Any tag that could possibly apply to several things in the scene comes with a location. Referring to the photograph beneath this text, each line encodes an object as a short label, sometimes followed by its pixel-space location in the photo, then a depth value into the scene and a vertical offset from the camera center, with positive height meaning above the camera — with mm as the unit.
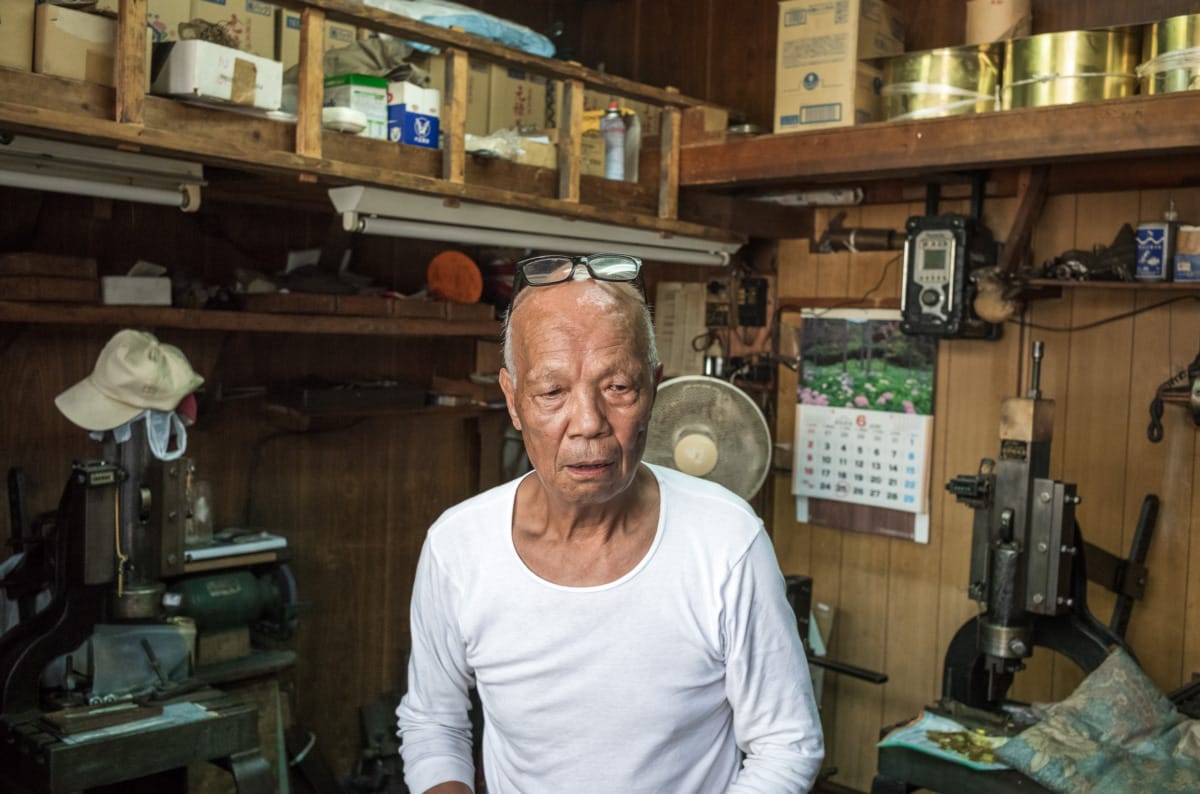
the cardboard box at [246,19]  3490 +940
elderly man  1572 -366
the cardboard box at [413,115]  3414 +651
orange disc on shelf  4574 +223
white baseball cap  3279 -178
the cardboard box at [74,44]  2619 +639
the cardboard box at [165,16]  3287 +891
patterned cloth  2799 -956
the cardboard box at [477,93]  4227 +895
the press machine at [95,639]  2908 -880
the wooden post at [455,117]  3441 +655
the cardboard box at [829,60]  3945 +1003
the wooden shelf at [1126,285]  3648 +243
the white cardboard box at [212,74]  2781 +617
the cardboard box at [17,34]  2582 +640
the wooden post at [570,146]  3834 +642
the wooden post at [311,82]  3062 +660
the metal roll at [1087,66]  3486 +882
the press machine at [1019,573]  3344 -625
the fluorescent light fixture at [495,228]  3387 +363
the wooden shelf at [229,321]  3463 +26
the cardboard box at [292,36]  3676 +950
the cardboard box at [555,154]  3777 +634
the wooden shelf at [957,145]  3248 +658
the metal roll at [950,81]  3723 +880
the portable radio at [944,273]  4098 +289
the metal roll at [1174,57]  3254 +861
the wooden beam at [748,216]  4434 +519
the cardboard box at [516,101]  4352 +911
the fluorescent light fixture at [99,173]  2885 +400
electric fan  3697 -283
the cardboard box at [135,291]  3641 +109
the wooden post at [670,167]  4277 +653
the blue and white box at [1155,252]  3732 +353
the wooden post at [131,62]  2691 +612
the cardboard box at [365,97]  3346 +681
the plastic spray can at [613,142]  4199 +725
